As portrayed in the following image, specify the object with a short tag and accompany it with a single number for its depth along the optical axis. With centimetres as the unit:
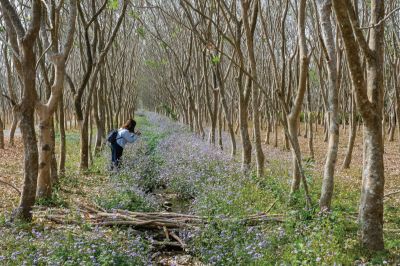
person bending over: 1150
